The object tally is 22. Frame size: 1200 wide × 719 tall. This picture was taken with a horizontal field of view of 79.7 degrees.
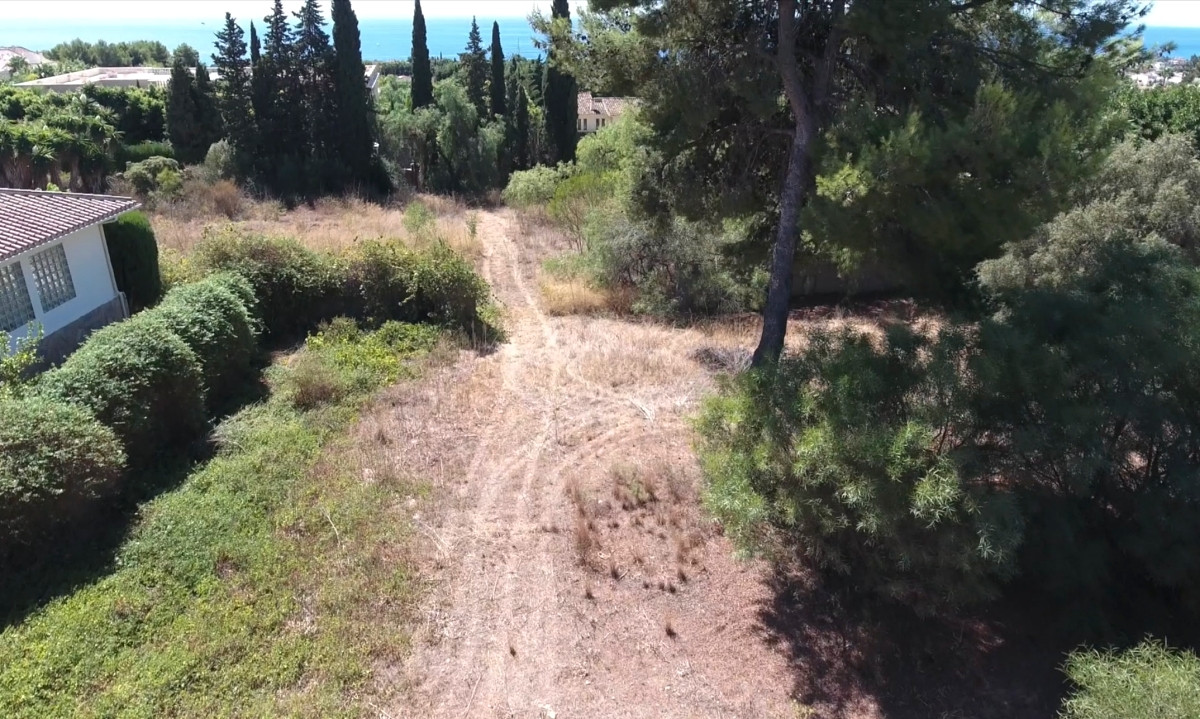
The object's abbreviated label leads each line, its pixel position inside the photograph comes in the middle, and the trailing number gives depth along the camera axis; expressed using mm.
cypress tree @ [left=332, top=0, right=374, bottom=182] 31656
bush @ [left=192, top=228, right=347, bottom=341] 14227
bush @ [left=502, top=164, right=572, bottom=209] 26484
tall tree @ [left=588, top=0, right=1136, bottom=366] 7297
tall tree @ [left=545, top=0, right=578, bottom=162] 35938
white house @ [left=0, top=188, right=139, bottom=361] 12039
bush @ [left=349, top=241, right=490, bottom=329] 14711
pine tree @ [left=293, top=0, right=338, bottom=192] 32344
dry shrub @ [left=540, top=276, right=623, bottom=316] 16656
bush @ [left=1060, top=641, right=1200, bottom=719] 4449
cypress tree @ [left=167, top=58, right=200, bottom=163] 33281
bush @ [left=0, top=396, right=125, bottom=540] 7285
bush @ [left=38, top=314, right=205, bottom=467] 8797
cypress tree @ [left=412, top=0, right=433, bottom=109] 36875
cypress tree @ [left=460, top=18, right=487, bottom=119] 40062
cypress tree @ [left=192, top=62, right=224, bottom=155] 34156
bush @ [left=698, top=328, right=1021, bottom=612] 5445
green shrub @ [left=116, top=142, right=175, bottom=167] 31391
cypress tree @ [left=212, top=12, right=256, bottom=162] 31516
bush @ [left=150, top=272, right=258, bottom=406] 10711
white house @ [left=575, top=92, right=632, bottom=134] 44544
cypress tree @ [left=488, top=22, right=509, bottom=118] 37466
